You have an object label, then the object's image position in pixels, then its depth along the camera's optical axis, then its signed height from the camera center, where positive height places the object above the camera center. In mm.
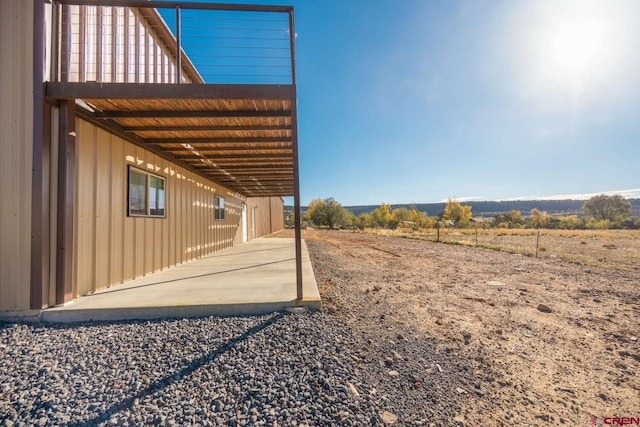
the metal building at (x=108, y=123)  3129 +1481
